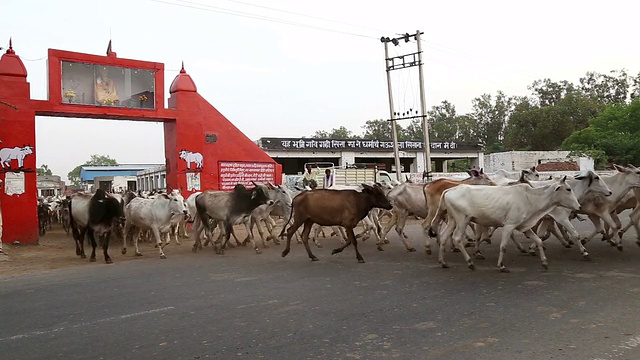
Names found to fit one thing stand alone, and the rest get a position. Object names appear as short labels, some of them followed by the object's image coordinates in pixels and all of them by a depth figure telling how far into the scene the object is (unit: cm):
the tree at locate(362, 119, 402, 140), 7000
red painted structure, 1548
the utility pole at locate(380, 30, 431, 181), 2305
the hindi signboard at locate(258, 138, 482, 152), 3588
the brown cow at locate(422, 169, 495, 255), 1036
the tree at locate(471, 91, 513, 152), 6081
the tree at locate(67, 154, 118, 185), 11341
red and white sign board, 1989
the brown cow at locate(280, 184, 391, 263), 1019
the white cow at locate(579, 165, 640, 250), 971
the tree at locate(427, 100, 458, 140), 6188
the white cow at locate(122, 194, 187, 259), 1246
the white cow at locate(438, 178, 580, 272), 842
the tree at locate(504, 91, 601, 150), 4859
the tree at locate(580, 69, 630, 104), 5488
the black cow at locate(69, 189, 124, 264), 1180
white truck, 2256
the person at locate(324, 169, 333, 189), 2144
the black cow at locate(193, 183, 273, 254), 1241
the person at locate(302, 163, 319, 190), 1972
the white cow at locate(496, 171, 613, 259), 903
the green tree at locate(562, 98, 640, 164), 3588
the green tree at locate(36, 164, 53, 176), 10936
